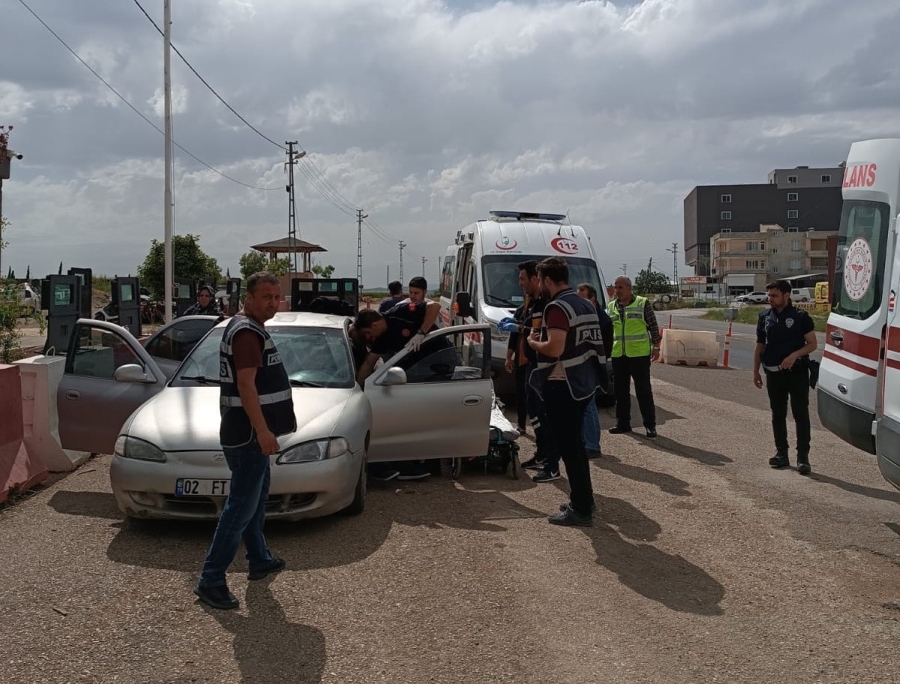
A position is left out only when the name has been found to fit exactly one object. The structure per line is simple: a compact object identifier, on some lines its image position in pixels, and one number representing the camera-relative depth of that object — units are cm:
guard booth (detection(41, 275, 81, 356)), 1245
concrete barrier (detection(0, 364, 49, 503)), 712
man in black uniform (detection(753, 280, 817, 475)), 831
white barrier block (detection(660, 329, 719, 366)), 1955
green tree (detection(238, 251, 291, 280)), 6176
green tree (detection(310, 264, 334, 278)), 6805
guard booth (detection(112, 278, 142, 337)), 1603
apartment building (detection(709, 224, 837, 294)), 11181
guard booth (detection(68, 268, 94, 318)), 1479
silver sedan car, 599
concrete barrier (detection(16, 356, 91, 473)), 795
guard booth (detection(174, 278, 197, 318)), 2243
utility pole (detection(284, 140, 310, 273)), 5314
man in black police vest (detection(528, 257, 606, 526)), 645
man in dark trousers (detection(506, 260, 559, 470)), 808
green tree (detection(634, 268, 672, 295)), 10931
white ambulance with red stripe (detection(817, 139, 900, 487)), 637
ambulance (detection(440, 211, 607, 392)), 1269
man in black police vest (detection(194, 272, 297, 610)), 466
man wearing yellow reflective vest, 1017
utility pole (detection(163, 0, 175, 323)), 2180
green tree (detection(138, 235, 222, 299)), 5041
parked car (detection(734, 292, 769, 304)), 8817
